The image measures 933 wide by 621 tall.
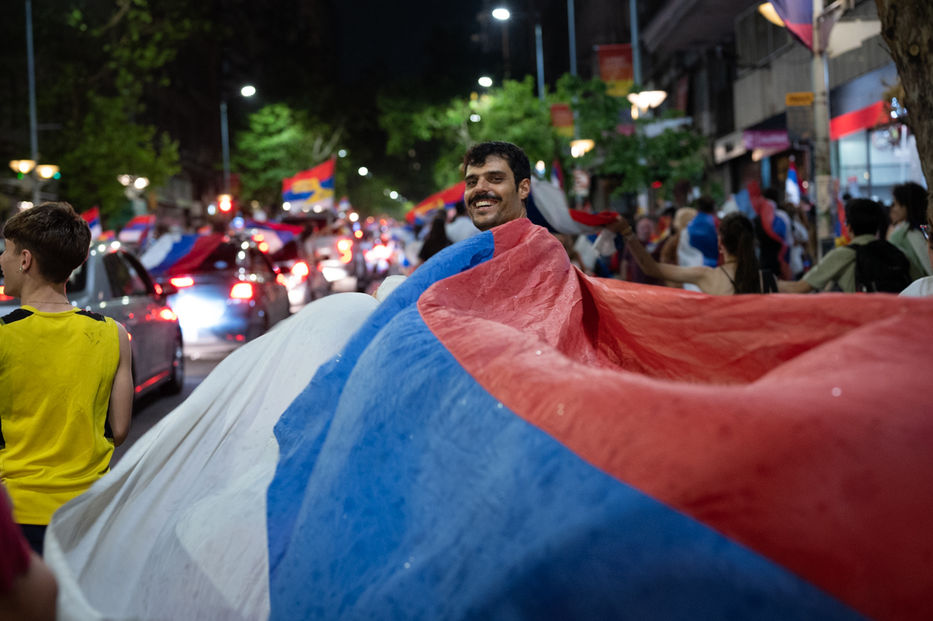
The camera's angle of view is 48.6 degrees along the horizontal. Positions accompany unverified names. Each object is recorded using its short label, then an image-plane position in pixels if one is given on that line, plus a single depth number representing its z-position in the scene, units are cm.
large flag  189
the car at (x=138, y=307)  848
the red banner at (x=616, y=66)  2442
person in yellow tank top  320
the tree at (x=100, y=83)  3441
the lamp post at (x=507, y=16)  3881
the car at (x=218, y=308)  1286
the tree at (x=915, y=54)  500
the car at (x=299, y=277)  1938
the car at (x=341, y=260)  2662
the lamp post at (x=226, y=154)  5840
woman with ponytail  606
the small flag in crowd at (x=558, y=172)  1945
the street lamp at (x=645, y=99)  2456
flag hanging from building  1201
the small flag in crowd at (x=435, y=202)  1649
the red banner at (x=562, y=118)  2786
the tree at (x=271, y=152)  6769
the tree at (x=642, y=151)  2142
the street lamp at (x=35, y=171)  3033
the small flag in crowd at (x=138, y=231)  2158
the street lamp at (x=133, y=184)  3859
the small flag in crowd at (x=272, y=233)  2261
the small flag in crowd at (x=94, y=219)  1909
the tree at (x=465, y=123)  3975
